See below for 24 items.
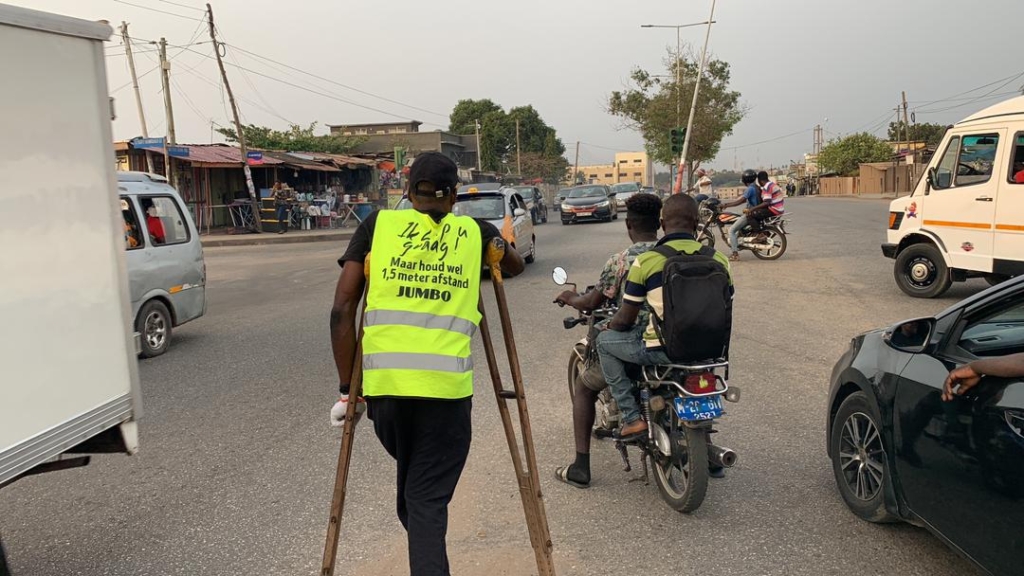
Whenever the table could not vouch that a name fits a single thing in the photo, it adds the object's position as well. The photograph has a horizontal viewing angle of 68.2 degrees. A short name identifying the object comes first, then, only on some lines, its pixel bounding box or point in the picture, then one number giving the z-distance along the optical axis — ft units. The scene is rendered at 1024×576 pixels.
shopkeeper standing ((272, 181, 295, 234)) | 90.53
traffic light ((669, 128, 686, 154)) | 77.00
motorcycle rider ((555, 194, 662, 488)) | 13.71
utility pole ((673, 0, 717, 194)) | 84.21
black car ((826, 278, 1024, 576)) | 8.73
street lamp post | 126.54
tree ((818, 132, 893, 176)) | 215.92
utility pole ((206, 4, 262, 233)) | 82.94
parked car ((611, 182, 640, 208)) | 115.95
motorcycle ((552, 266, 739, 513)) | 12.27
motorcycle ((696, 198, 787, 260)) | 46.60
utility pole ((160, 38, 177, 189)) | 85.46
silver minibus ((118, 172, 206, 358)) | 26.99
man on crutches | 8.48
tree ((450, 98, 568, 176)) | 232.53
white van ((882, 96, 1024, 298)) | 28.40
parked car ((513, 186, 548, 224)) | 93.87
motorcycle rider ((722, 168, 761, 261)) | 46.01
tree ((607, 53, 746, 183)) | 130.00
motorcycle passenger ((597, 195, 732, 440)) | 12.63
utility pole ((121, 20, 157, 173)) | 83.20
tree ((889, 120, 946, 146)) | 244.22
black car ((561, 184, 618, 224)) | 93.30
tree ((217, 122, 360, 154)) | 135.54
